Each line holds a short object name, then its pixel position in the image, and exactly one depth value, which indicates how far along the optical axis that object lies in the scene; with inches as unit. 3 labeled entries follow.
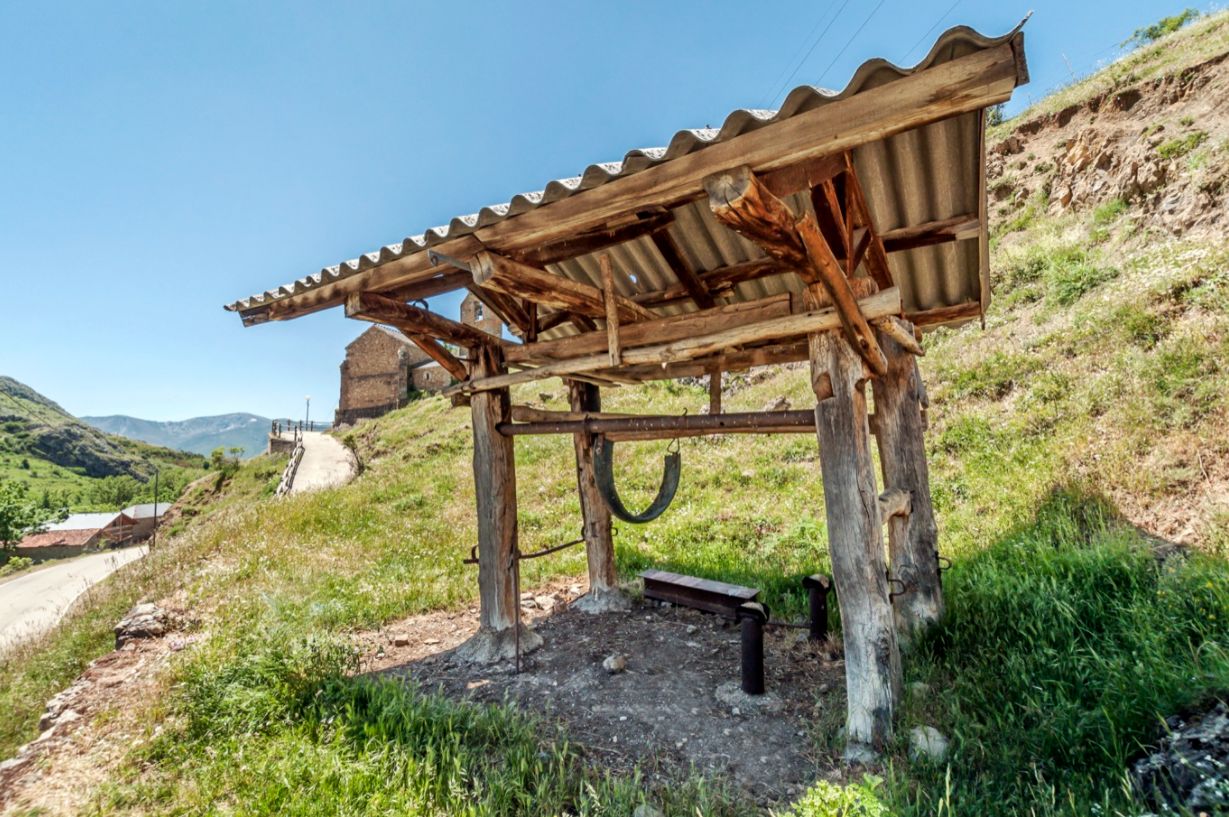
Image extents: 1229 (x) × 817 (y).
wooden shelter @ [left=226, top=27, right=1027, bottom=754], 92.4
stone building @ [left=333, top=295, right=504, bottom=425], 1430.9
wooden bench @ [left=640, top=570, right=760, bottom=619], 208.1
